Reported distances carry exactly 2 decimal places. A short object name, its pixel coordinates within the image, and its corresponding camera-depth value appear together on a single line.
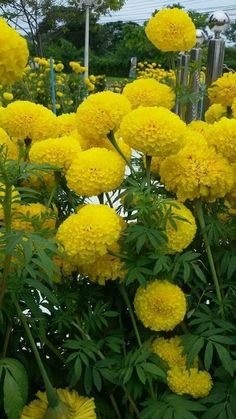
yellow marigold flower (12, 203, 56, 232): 1.16
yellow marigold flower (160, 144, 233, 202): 1.26
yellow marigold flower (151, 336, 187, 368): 1.30
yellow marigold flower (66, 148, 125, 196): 1.22
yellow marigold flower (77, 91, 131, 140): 1.31
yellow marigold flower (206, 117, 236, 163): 1.27
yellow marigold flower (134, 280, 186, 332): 1.22
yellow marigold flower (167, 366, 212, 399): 1.27
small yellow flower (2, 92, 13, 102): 3.47
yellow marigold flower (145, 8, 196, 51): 1.49
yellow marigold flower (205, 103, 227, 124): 1.60
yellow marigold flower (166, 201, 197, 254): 1.23
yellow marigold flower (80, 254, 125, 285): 1.26
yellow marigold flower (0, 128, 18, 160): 1.40
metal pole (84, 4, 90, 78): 11.19
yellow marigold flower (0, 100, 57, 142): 1.35
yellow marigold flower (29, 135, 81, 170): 1.28
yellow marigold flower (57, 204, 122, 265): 1.16
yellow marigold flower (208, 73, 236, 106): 1.51
